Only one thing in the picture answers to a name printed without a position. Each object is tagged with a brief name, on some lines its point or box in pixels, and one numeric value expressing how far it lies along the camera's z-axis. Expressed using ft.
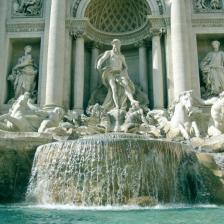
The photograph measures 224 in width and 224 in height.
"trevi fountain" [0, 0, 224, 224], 36.52
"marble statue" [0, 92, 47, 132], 53.98
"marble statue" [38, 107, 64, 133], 53.98
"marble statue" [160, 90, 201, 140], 52.44
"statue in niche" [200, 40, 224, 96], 68.33
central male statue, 66.13
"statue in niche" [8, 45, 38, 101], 69.31
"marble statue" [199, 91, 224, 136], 49.21
